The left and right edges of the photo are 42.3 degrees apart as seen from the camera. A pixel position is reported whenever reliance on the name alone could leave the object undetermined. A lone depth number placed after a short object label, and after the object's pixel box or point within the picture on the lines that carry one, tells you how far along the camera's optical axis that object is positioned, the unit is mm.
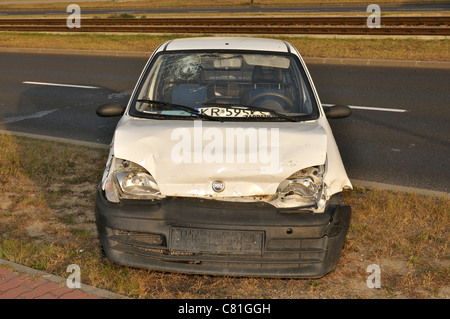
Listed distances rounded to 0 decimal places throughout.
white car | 3789
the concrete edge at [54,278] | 3928
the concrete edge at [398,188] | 5953
